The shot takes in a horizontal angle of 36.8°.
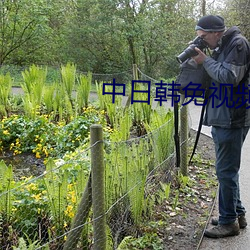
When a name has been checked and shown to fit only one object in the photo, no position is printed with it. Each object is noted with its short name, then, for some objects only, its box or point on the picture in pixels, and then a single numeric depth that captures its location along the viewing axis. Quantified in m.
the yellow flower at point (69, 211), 2.98
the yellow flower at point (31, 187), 3.30
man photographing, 3.00
